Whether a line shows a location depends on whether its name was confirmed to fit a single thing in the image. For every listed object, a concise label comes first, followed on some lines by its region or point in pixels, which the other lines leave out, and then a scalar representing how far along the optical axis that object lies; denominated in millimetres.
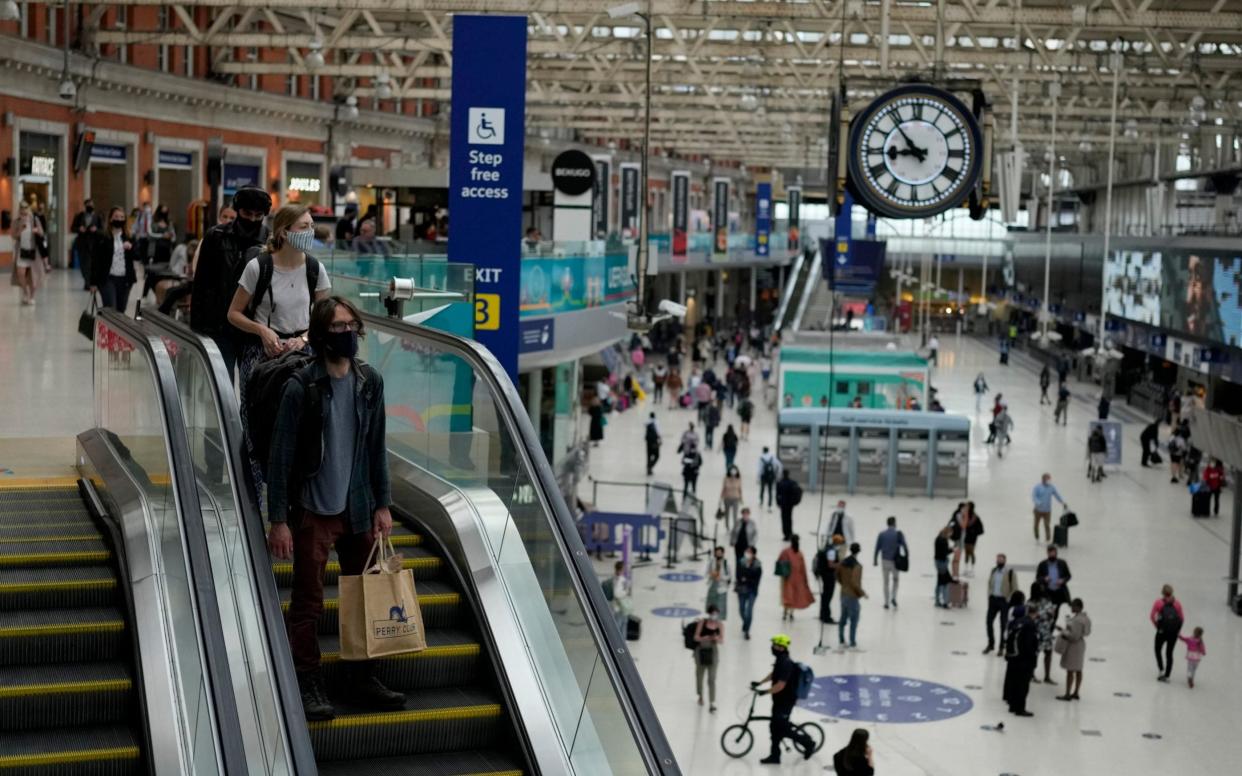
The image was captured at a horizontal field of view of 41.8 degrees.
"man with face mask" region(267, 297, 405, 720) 5547
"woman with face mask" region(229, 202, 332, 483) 6590
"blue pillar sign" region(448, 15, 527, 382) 13055
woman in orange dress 20500
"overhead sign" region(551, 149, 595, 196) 23797
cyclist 14906
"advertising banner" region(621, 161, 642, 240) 40844
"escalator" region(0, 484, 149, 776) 5539
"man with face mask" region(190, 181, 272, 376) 7441
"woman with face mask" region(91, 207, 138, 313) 16328
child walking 18094
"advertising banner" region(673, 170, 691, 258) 47188
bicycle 15266
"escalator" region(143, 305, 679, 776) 5605
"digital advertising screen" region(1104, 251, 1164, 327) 41375
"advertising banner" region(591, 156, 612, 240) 36844
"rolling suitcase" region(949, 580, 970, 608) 22141
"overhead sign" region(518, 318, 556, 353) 21844
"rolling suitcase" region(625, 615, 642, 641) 19438
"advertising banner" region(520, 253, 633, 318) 22094
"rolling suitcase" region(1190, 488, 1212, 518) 29828
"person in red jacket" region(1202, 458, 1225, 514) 30016
